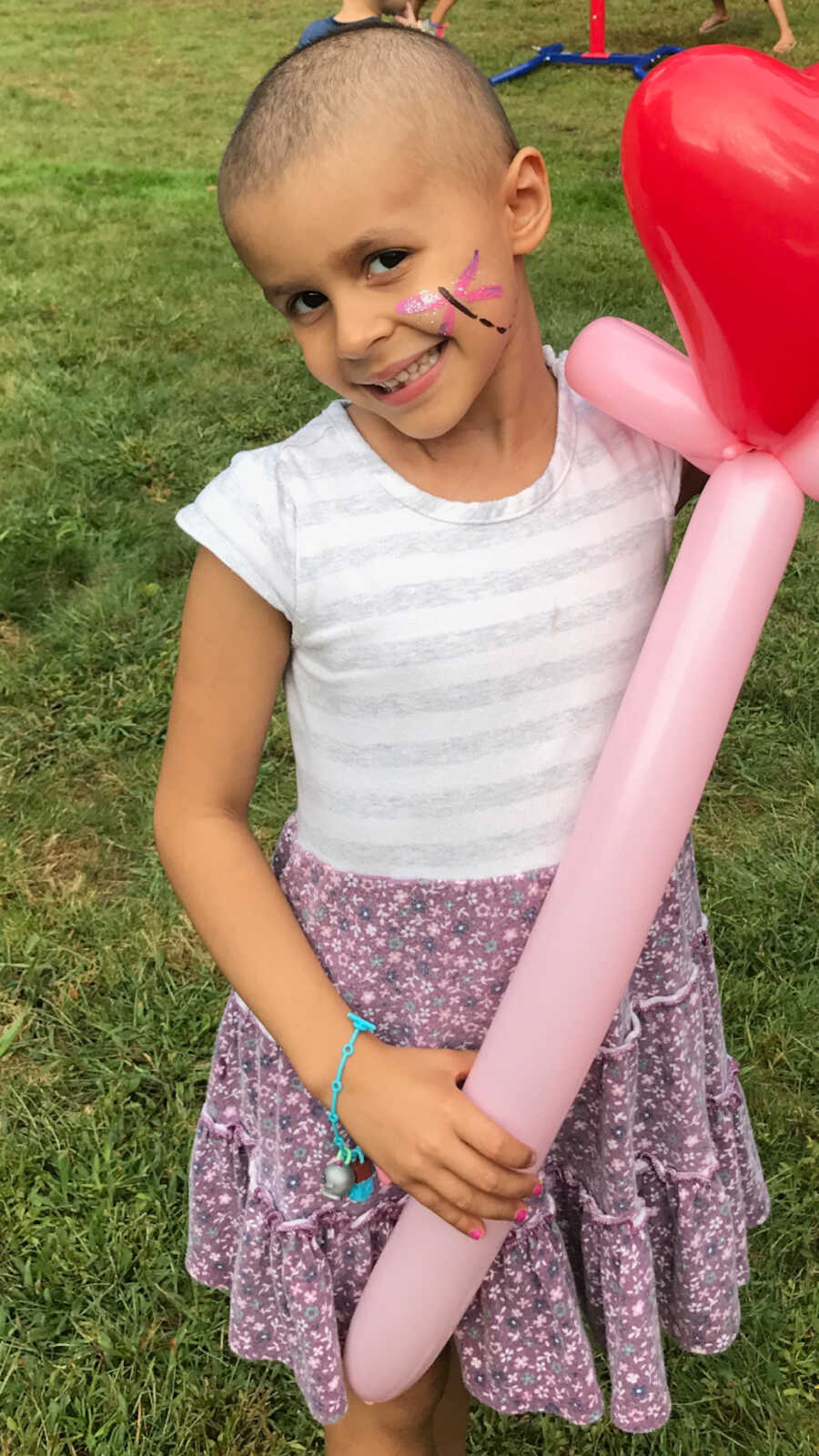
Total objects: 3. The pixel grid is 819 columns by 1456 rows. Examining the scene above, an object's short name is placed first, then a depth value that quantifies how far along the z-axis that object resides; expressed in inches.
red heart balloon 34.7
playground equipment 332.2
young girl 40.3
